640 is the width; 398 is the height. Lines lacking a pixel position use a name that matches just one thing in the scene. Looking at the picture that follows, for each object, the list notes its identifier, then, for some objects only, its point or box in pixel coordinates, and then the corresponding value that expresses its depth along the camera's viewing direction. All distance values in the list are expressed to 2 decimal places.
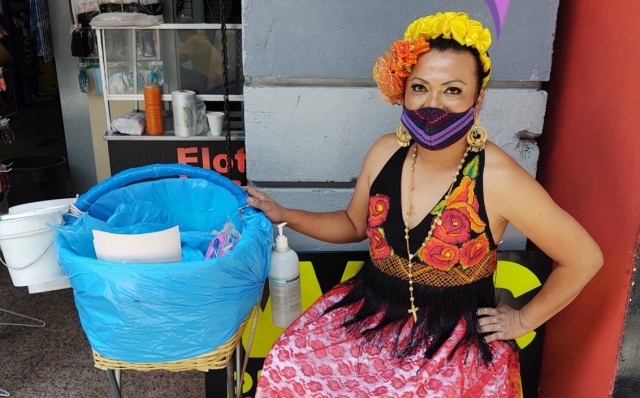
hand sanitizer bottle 1.82
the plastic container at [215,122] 2.96
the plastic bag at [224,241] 1.63
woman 1.59
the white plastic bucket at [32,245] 1.72
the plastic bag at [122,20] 3.12
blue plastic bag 1.35
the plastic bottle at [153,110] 3.07
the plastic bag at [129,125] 3.04
